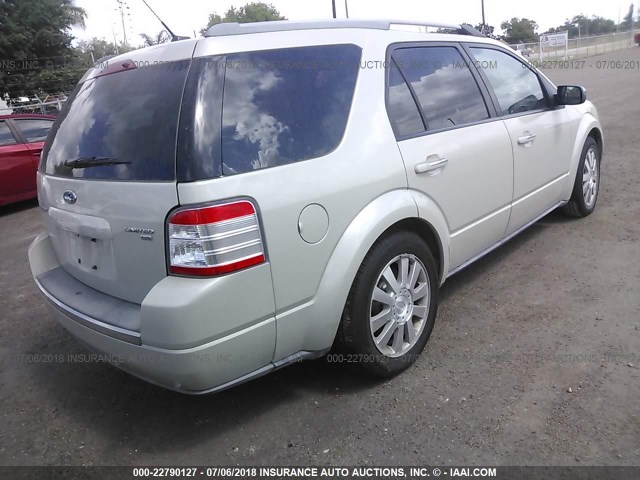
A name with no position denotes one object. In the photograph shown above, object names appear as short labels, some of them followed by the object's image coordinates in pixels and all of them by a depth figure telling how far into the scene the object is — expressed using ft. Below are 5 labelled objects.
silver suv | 6.75
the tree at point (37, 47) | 72.64
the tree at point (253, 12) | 212.02
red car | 24.61
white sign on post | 111.86
